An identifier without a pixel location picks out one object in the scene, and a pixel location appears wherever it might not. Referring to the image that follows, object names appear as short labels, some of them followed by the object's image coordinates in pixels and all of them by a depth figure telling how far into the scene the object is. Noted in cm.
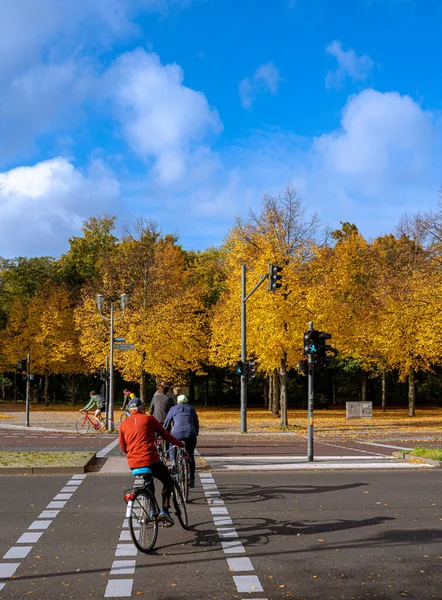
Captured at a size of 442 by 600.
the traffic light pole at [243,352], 2877
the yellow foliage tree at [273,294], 3000
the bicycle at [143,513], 764
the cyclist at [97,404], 2948
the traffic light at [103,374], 3703
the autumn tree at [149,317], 4178
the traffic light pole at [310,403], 1719
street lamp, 3007
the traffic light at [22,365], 3555
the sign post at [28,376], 3409
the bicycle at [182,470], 1100
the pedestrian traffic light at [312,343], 1764
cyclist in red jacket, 814
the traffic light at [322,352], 1777
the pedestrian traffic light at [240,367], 2898
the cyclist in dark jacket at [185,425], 1164
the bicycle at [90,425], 2992
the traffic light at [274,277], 2392
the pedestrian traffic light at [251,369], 2952
